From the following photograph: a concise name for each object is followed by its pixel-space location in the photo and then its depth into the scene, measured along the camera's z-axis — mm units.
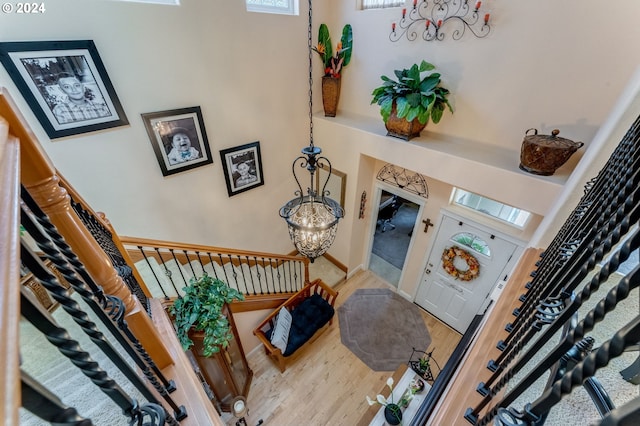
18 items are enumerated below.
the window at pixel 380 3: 3150
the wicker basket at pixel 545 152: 2168
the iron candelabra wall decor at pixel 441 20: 2621
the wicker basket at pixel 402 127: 3025
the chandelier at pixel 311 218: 1968
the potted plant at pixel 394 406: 2744
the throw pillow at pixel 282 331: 3527
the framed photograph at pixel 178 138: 2742
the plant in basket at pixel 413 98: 2721
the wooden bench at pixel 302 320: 3613
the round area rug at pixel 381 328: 3967
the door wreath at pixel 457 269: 3719
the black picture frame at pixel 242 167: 3467
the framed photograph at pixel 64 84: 1969
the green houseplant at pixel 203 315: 2268
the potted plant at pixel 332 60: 3641
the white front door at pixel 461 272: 3494
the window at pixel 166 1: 2384
